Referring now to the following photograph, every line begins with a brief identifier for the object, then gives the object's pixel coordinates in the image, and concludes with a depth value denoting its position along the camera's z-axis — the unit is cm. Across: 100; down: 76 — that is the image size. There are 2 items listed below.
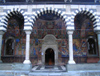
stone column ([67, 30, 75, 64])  817
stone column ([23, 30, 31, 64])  816
